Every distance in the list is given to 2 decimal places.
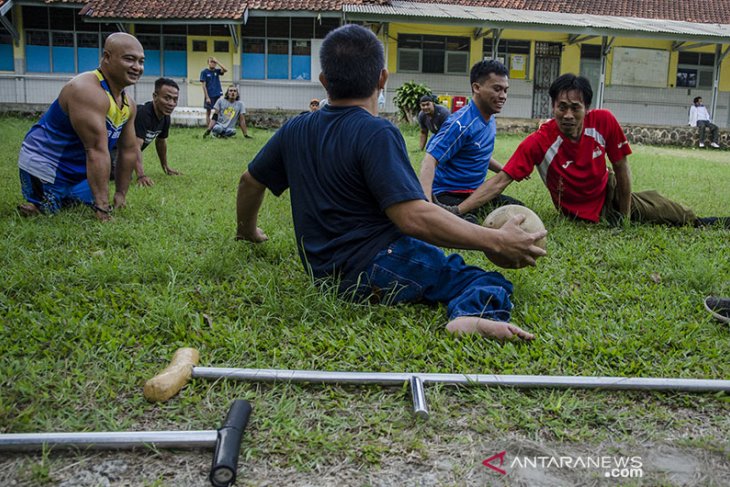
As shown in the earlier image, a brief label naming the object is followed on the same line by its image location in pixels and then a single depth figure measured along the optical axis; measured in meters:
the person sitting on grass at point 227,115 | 15.02
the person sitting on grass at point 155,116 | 7.40
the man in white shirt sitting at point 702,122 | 20.48
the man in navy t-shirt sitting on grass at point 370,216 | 2.79
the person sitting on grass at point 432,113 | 11.56
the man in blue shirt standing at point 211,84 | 16.77
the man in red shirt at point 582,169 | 5.09
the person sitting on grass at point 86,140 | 5.07
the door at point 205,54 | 20.86
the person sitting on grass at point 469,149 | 5.24
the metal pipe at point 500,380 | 2.36
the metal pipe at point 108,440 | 1.91
